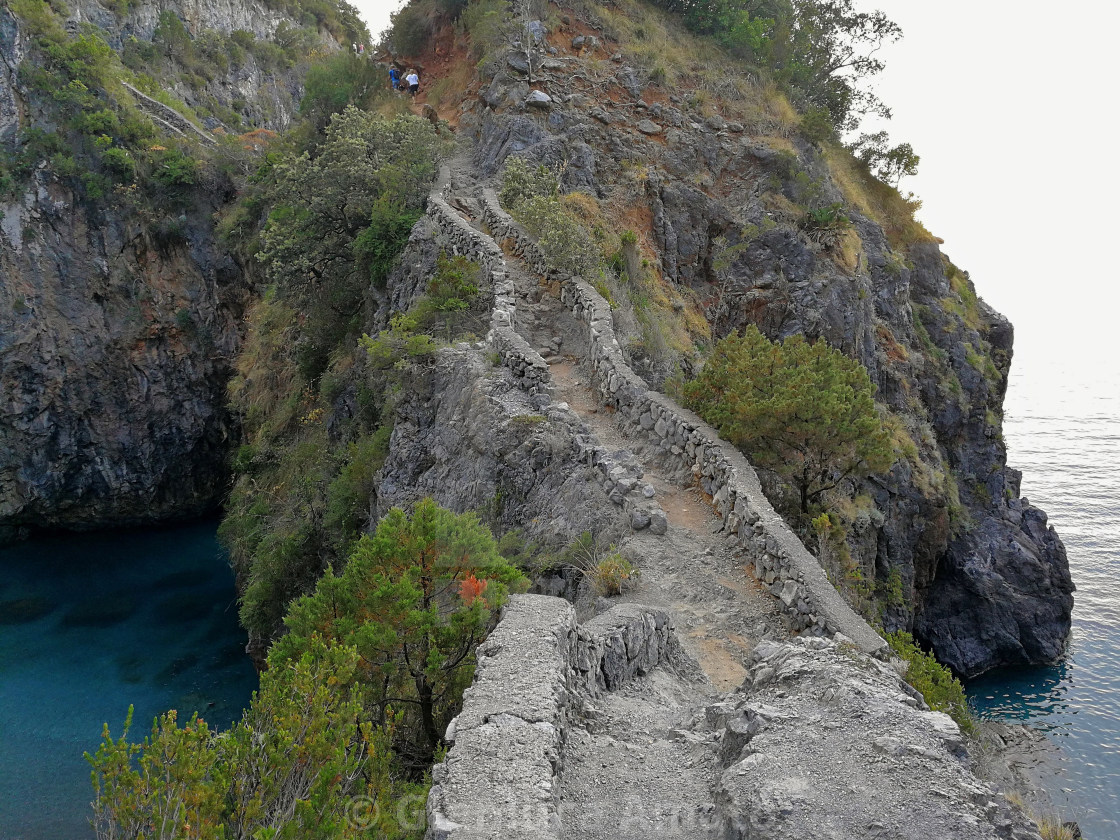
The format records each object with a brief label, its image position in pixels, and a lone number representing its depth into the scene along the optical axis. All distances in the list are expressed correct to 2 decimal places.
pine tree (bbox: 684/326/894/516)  11.26
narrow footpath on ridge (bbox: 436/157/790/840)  5.21
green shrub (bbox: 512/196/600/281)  17.48
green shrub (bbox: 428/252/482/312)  16.30
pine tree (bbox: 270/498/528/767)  6.55
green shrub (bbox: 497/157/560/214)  20.81
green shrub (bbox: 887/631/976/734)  10.40
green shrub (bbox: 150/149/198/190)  30.03
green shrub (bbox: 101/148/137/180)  28.95
